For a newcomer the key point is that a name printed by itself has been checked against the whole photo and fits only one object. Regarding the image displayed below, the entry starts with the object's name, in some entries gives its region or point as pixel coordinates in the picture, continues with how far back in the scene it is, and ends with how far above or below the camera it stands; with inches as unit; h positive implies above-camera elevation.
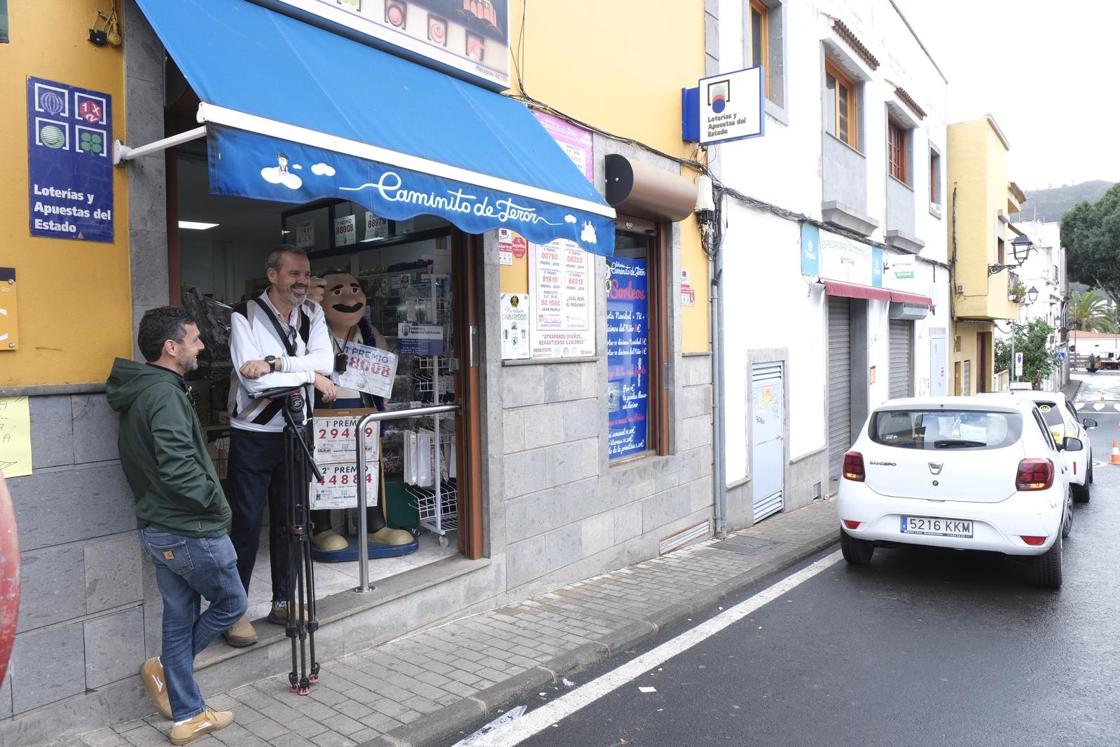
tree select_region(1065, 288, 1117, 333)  2893.7 +137.4
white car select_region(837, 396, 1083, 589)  237.8 -41.4
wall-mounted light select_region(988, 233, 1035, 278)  777.6 +108.4
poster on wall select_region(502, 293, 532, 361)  221.8 +9.4
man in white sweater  166.1 -5.8
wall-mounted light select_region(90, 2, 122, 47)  139.3 +60.1
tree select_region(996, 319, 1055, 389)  1112.8 -2.4
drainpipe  322.0 +5.3
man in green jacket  126.9 -23.0
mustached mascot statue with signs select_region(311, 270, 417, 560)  214.4 +6.6
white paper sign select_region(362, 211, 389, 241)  241.0 +41.6
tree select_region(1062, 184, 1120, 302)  2439.7 +340.7
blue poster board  278.5 +0.1
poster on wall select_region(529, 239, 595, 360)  234.4 +17.9
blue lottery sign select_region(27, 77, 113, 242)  132.2 +35.7
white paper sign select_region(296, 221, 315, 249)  263.7 +43.5
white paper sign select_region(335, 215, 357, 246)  249.6 +42.1
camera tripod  152.0 -33.6
